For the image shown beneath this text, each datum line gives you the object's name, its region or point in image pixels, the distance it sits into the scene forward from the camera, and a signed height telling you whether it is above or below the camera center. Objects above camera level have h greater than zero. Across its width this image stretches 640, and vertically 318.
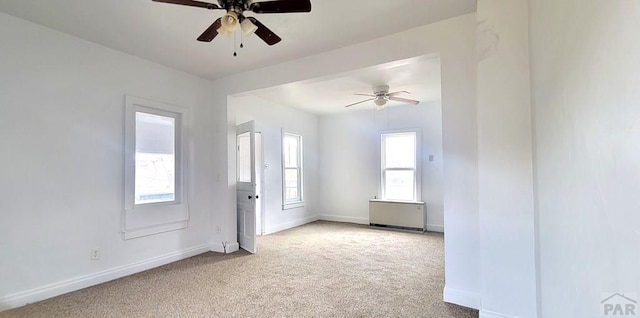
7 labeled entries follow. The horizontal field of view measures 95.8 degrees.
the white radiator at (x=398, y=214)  5.73 -1.01
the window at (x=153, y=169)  3.50 -0.02
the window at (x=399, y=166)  6.12 -0.02
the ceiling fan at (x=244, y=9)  1.92 +1.08
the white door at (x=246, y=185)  4.29 -0.27
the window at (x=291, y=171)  6.14 -0.10
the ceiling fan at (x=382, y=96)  4.50 +1.10
